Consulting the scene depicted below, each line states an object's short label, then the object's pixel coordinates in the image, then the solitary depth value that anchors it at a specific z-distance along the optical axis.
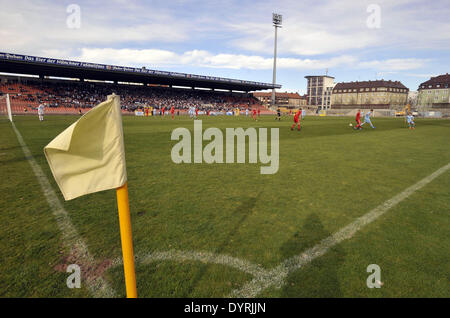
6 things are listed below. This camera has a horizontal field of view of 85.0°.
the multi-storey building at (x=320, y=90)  135.62
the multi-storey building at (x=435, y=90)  93.75
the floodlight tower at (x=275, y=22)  66.62
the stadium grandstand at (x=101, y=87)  38.97
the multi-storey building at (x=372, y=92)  108.81
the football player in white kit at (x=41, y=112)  22.04
